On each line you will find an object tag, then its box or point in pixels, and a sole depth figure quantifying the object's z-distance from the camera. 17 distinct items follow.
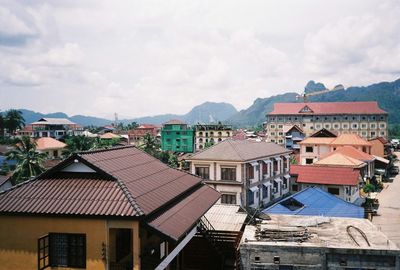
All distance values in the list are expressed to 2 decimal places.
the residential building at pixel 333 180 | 43.00
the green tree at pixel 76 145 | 71.36
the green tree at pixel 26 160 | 45.88
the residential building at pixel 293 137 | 93.18
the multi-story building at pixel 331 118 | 120.25
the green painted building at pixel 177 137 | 110.25
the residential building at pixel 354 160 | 53.69
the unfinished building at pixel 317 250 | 19.59
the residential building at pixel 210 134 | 106.38
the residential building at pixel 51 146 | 89.43
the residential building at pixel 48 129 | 121.94
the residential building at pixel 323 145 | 71.25
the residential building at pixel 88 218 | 14.14
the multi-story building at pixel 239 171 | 39.56
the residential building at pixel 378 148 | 80.81
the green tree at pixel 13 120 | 113.62
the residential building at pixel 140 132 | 147.38
